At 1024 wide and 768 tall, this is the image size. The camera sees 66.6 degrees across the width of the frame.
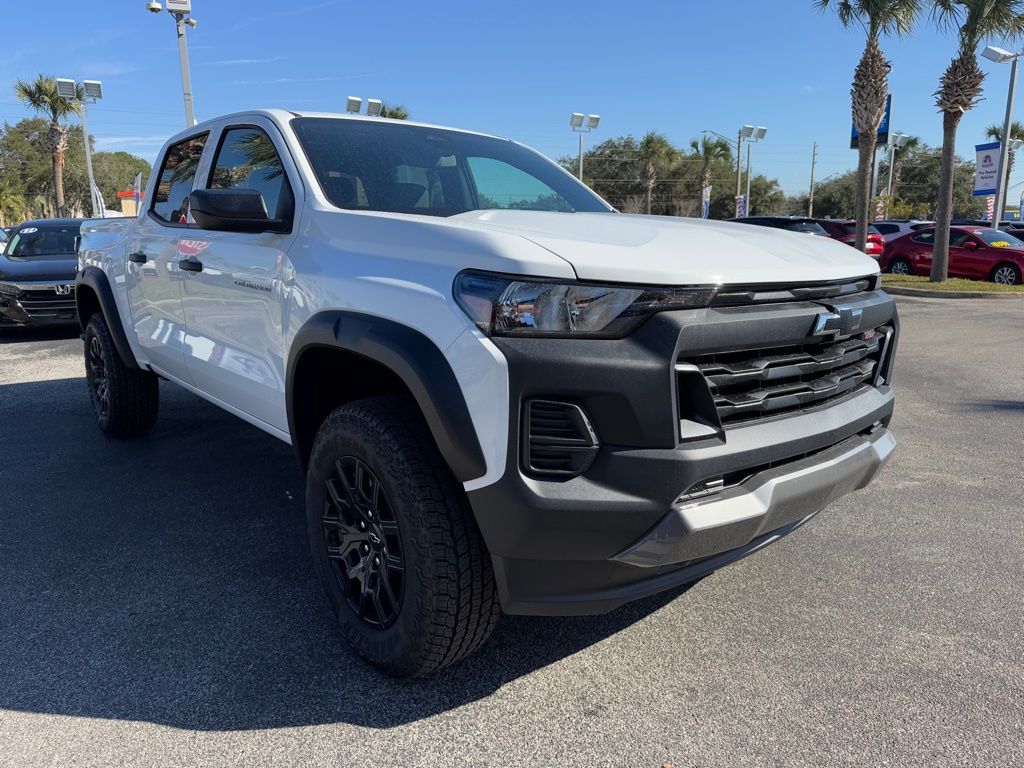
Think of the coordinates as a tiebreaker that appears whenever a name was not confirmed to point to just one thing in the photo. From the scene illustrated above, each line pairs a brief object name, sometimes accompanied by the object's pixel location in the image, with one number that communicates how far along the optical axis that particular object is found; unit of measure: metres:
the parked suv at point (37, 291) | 9.88
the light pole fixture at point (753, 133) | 44.49
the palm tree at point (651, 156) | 50.19
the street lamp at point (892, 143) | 41.79
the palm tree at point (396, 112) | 34.53
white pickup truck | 1.98
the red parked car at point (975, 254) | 17.92
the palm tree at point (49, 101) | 38.72
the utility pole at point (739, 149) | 45.74
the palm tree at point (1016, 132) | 53.25
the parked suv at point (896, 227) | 22.66
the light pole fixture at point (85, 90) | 25.17
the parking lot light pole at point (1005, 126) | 19.05
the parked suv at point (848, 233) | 18.22
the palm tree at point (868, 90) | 17.70
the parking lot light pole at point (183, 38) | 14.82
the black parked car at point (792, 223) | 16.84
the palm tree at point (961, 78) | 16.30
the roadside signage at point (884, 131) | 24.96
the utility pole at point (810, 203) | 63.94
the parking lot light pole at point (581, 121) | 35.84
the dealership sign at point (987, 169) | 22.75
